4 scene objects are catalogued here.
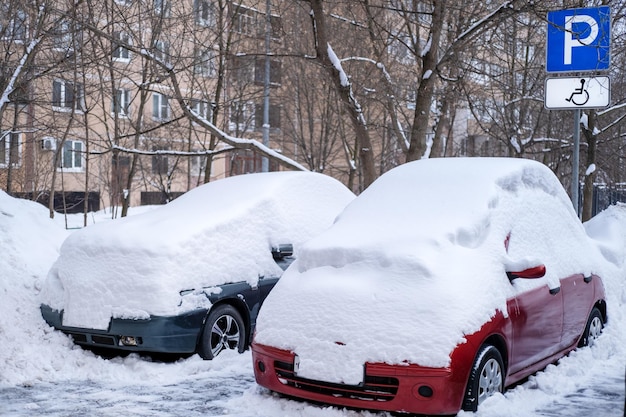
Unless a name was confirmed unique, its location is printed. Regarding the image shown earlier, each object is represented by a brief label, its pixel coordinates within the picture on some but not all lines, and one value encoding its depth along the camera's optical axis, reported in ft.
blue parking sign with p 28.66
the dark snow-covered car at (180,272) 21.12
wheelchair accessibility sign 28.78
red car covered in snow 15.20
